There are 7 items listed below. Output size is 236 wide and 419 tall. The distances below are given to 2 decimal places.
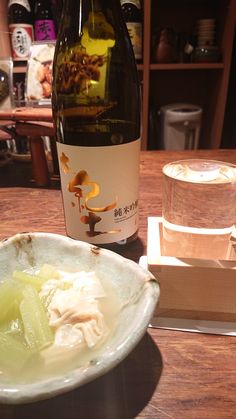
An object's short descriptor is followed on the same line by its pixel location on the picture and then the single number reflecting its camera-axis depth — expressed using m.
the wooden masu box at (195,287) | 0.30
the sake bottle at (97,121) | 0.36
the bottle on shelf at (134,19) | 1.23
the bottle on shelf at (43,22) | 1.18
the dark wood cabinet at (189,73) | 1.29
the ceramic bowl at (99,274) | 0.19
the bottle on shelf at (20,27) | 1.17
